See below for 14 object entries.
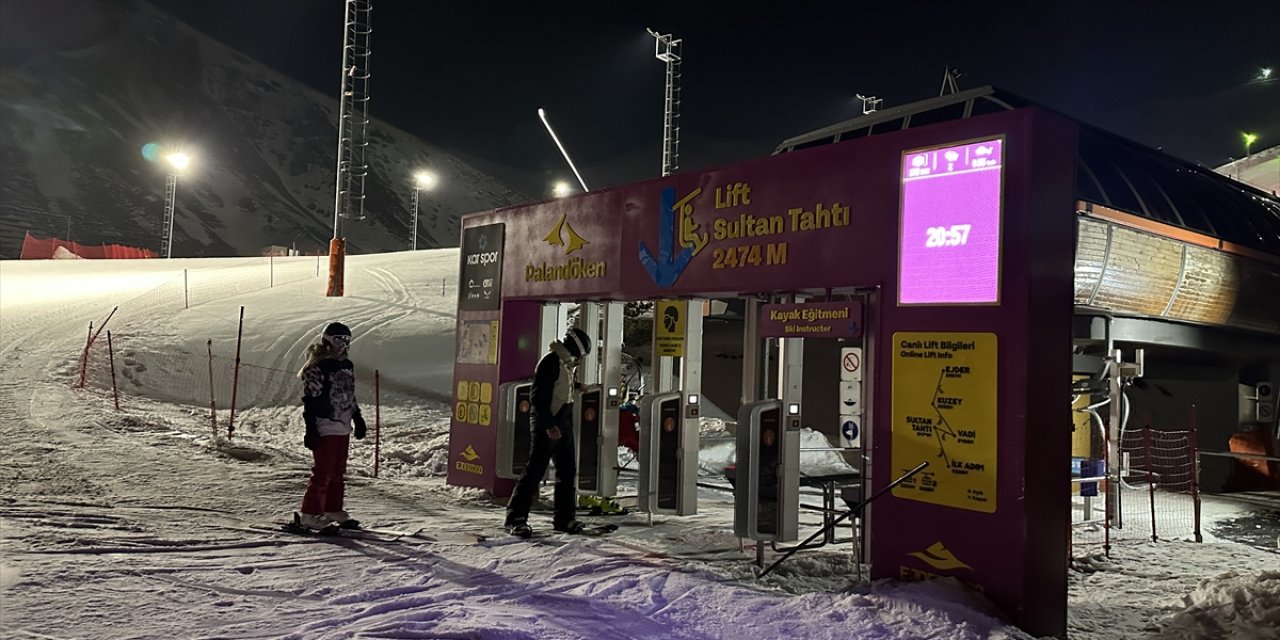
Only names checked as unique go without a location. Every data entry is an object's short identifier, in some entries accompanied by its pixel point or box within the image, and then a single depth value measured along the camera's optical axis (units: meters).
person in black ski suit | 7.33
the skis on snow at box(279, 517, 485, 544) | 6.86
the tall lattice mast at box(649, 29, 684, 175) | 29.83
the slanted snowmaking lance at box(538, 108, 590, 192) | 13.61
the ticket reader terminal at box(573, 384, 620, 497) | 8.91
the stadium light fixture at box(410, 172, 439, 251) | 36.84
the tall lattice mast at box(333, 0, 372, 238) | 22.36
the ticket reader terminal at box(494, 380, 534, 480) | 9.02
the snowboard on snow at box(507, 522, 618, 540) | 7.30
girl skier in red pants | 6.91
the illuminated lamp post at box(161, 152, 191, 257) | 34.97
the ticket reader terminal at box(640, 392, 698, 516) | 8.10
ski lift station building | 5.24
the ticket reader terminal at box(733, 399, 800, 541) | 6.53
